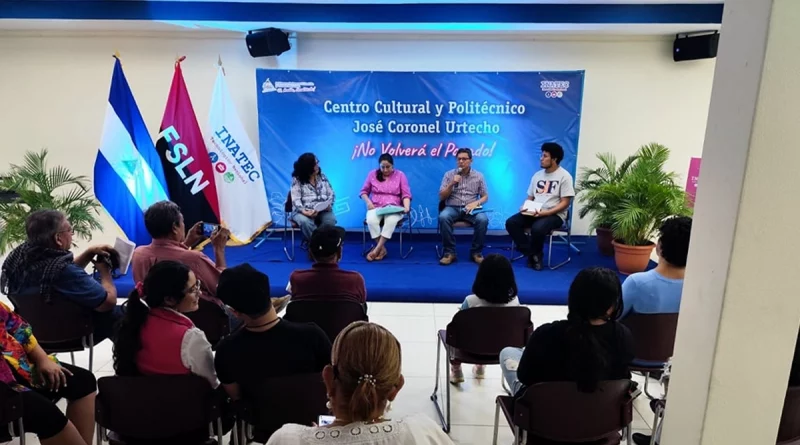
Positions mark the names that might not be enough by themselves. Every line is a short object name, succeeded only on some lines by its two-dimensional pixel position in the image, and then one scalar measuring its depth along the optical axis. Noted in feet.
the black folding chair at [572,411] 5.38
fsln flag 16.01
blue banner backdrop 18.47
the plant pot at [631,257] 15.24
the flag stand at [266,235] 18.98
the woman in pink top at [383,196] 16.79
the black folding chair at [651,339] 7.37
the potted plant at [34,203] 12.98
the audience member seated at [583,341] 5.65
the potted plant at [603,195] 15.89
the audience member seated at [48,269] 7.73
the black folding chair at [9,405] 5.44
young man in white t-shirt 15.90
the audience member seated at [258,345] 5.69
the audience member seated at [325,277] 8.39
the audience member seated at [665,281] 7.72
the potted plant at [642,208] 14.74
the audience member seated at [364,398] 3.55
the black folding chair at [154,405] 5.28
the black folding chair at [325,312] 7.93
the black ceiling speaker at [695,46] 17.54
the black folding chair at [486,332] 7.84
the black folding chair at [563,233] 16.13
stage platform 13.97
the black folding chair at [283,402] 5.41
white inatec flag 16.97
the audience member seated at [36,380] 5.96
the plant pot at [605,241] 17.52
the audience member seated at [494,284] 8.34
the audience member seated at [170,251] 8.62
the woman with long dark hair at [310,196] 16.29
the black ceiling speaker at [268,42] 17.80
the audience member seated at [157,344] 5.88
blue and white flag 14.82
